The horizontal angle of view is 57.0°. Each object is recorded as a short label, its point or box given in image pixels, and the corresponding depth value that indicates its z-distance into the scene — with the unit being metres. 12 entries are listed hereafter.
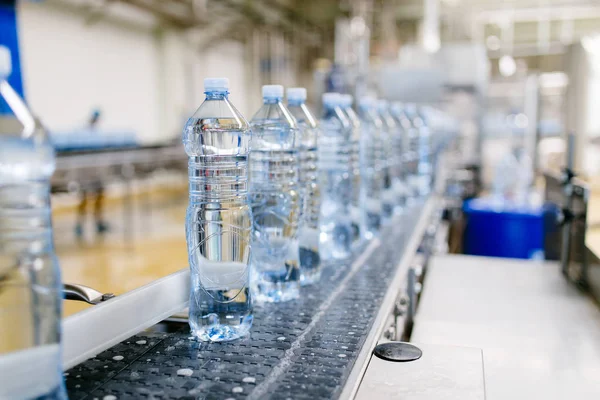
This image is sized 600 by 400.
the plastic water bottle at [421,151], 2.95
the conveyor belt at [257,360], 0.77
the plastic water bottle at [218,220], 0.99
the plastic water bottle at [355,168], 1.66
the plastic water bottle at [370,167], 1.93
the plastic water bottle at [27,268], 0.65
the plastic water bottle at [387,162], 2.20
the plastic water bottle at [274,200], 1.21
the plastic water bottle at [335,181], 1.55
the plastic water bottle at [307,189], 1.31
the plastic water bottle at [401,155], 2.51
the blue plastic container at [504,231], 3.48
